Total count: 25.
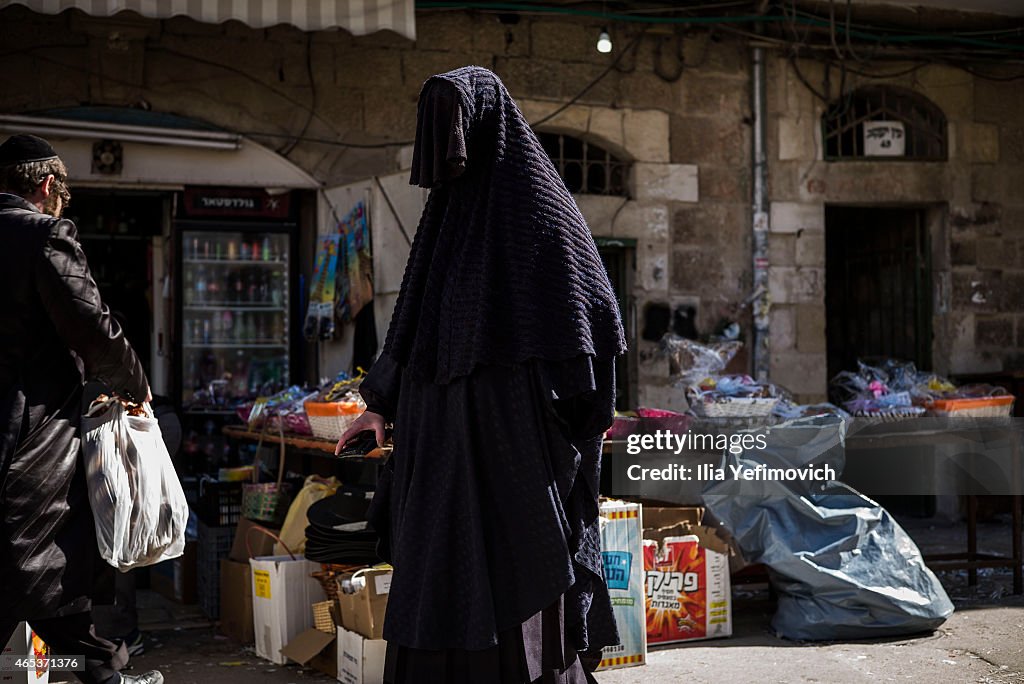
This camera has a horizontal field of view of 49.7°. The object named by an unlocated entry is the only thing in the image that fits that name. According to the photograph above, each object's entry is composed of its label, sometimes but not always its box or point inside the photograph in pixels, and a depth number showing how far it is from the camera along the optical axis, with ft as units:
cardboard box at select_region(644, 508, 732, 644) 16.53
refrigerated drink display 27.07
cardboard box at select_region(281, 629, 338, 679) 15.28
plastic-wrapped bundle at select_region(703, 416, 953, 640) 16.61
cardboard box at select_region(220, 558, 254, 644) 17.16
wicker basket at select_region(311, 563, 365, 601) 15.52
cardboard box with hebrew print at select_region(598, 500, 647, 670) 15.56
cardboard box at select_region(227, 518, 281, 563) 17.26
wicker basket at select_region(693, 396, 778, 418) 18.53
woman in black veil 9.02
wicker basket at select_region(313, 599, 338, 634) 15.48
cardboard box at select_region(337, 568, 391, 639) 14.42
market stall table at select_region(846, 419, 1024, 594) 19.19
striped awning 21.18
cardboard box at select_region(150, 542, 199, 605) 20.06
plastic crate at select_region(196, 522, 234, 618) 18.81
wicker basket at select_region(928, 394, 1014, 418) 20.49
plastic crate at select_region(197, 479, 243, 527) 19.43
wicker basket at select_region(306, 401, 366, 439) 17.51
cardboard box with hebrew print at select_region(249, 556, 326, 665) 15.87
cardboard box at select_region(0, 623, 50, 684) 12.43
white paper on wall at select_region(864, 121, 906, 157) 29.76
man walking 10.72
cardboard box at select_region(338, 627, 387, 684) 14.37
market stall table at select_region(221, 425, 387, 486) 17.66
